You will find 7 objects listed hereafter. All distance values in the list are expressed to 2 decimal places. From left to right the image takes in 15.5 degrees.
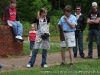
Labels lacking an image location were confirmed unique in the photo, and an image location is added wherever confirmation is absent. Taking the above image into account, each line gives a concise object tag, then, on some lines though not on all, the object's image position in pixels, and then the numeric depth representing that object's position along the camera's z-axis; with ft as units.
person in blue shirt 35.99
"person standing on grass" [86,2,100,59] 42.57
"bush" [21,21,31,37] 121.64
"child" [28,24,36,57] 47.22
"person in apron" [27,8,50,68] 35.76
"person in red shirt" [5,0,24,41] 42.55
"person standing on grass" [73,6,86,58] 43.79
